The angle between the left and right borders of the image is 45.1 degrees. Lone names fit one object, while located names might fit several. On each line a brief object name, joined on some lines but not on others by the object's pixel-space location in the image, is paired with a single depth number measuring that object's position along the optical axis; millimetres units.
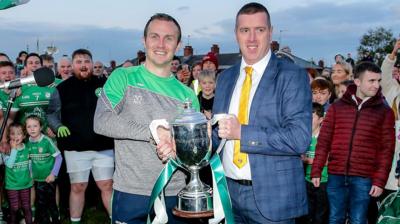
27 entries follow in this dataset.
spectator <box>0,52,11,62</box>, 7098
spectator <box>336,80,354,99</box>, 6594
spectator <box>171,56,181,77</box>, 9577
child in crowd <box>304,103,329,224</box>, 5609
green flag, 4227
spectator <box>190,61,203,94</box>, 8742
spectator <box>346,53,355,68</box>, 12595
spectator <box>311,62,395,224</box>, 4809
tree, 51725
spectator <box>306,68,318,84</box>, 7842
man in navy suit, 2652
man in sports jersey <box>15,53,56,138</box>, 6441
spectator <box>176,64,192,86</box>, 8656
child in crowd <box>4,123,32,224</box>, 5867
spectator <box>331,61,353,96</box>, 7305
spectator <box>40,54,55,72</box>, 7988
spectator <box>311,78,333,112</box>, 6129
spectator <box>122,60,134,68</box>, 8287
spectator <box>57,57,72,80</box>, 7539
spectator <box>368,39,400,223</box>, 5379
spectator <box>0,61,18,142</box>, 6286
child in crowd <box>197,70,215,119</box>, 6629
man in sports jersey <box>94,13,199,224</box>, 2947
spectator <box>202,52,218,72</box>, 8312
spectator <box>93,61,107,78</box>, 9362
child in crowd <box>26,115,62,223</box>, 6090
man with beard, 5766
